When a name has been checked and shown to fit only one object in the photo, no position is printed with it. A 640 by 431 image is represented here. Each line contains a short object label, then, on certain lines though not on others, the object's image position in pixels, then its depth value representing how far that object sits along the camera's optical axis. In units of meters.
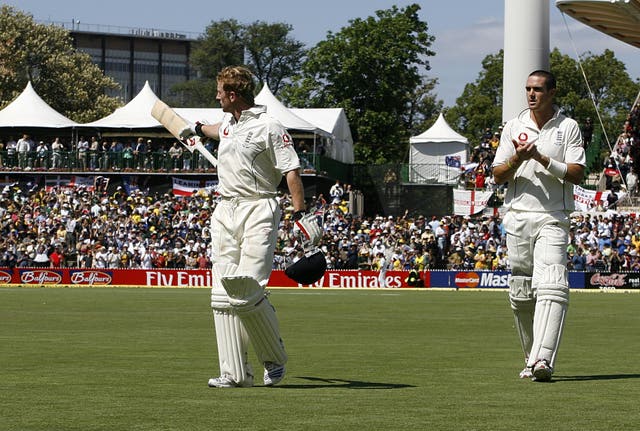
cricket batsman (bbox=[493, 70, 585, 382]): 9.80
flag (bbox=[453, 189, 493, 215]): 52.88
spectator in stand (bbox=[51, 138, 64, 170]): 58.50
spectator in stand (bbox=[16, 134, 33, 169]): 58.56
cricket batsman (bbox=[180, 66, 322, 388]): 9.25
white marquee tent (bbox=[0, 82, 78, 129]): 58.91
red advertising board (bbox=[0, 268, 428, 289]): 43.59
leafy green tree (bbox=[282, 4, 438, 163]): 84.81
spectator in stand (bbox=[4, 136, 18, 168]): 58.81
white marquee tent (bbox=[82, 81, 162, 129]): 56.94
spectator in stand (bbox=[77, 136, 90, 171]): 58.34
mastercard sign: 42.03
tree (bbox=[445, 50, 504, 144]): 99.56
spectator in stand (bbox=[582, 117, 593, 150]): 47.03
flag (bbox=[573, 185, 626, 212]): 49.16
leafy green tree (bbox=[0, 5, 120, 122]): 96.62
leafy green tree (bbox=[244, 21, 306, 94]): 134.75
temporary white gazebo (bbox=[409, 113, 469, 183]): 64.31
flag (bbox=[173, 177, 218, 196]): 57.38
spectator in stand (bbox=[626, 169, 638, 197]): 48.41
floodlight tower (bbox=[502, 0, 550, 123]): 55.53
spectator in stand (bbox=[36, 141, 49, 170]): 58.78
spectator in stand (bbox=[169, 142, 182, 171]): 57.69
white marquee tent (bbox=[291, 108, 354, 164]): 61.22
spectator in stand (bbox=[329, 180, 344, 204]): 52.94
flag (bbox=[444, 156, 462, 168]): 64.33
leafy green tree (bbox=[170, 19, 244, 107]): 138.50
